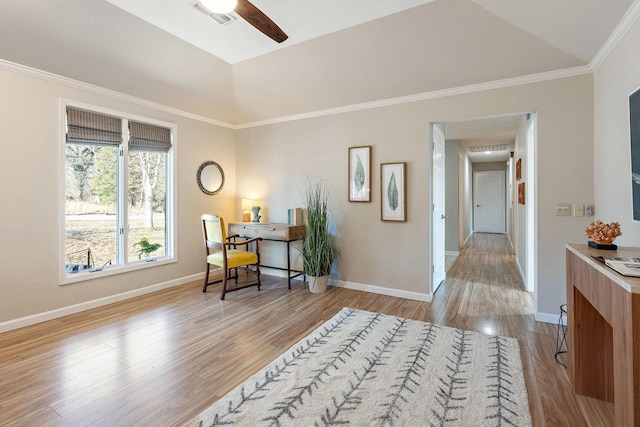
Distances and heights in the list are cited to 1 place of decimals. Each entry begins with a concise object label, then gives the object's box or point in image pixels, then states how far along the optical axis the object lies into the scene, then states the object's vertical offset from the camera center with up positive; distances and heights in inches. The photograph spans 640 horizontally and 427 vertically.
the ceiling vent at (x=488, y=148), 288.1 +64.2
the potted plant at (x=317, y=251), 155.0 -20.7
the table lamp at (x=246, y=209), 187.3 +1.8
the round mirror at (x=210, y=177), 179.0 +21.4
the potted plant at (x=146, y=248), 153.5 -18.9
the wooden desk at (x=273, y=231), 159.5 -11.0
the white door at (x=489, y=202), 399.5 +13.6
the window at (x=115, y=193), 128.8 +9.4
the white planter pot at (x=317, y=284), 154.5 -37.8
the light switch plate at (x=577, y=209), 111.1 +1.0
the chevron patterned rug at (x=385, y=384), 64.1 -43.9
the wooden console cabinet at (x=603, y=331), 41.3 -22.8
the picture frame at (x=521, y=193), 179.0 +11.6
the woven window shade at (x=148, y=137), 148.2 +38.8
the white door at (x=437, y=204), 151.4 +4.5
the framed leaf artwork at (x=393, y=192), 145.6 +10.1
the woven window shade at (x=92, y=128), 125.5 +37.6
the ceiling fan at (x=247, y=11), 70.6 +50.0
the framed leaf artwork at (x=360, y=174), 155.0 +20.3
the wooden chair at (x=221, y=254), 144.8 -21.3
